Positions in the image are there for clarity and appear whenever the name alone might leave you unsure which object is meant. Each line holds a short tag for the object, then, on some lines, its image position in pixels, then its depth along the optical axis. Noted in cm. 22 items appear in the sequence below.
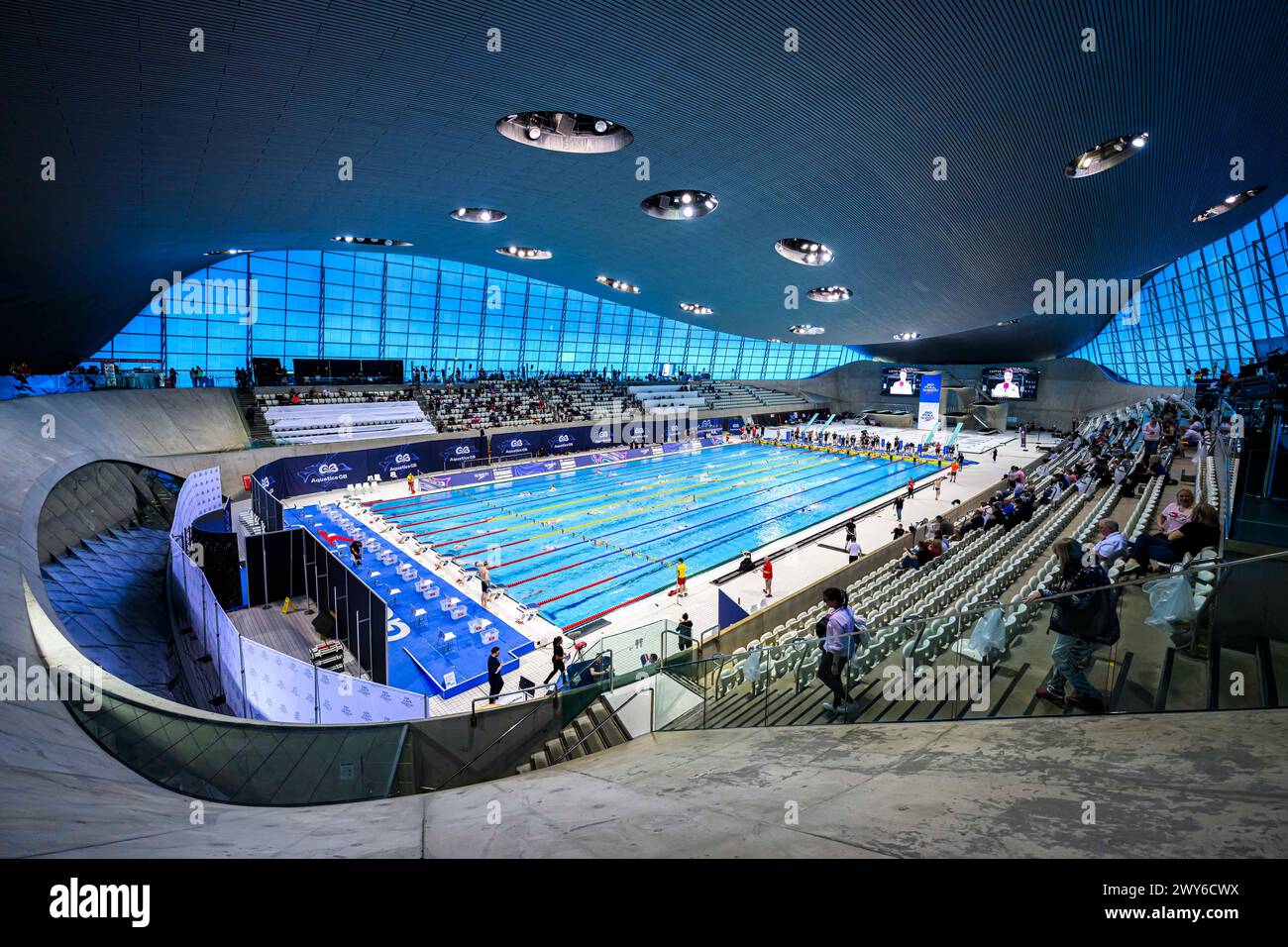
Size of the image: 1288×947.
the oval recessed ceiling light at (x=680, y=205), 1574
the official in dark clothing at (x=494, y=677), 1027
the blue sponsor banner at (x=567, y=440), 3528
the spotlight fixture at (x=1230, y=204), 1309
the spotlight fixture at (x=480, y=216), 1817
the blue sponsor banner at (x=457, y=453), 3038
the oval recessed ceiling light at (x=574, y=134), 1187
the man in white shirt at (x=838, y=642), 540
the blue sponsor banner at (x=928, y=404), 3709
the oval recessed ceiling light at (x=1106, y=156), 1048
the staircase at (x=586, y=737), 731
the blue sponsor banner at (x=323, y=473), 2431
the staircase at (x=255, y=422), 2478
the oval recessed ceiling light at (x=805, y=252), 1916
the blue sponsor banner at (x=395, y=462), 2750
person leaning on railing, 401
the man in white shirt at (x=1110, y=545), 692
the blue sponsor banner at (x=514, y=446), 3297
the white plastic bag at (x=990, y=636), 477
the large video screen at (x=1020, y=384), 4972
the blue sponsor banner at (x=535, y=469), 3009
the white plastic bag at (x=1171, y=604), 413
